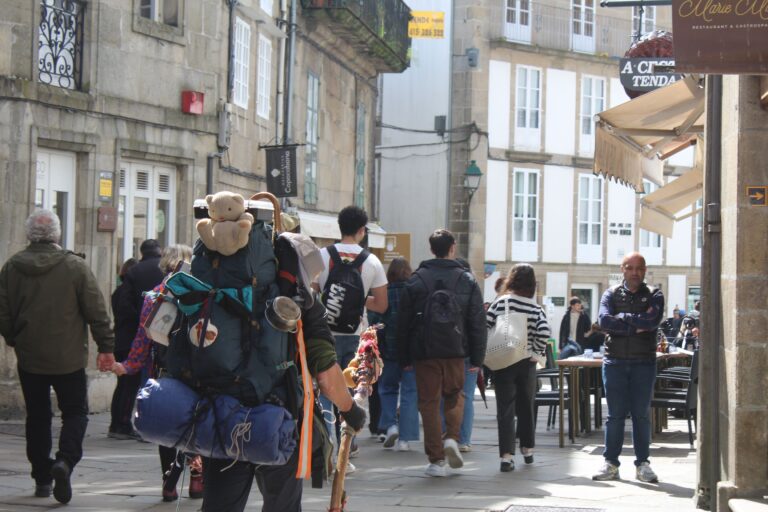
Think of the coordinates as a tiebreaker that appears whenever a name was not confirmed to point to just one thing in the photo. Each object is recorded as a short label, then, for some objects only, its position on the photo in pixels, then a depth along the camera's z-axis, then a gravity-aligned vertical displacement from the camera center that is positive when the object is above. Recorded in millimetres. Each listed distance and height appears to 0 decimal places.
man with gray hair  8078 -279
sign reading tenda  12859 +2233
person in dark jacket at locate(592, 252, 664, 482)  9359 -486
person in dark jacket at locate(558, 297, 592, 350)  26844 -581
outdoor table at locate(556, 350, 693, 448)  11802 -765
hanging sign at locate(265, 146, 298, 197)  19797 +1858
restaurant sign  6188 +1266
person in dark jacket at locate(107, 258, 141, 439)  11438 -778
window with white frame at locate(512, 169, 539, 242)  39062 +2777
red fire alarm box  16328 +2356
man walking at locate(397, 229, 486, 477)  9406 -322
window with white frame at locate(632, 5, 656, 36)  41094 +8899
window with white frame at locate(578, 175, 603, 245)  40344 +2768
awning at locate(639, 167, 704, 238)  13656 +1083
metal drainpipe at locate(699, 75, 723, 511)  7633 +133
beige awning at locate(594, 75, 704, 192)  10109 +1480
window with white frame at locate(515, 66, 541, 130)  39219 +6050
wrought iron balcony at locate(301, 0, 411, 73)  22469 +4961
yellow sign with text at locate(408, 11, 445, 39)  34344 +7231
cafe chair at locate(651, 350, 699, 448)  11312 -870
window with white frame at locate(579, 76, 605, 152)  40344 +6137
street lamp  34625 +3238
